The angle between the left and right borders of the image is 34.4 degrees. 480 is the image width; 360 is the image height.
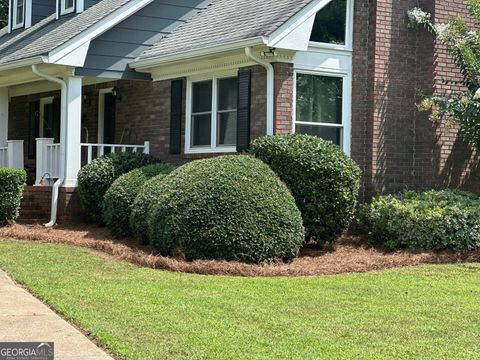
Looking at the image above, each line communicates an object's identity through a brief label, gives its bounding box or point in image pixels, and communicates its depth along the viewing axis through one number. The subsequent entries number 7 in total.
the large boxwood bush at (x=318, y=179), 12.34
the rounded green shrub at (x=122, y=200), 13.57
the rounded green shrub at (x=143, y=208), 12.41
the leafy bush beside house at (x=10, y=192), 14.76
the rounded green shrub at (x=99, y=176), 14.77
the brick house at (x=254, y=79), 13.98
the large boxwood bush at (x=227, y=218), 11.05
